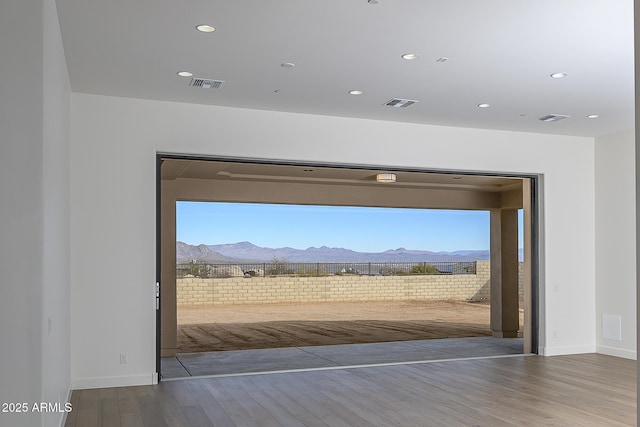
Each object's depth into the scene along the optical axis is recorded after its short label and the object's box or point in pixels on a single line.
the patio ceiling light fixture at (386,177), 9.66
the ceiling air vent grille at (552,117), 7.39
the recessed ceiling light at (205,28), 4.59
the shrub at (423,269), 12.86
